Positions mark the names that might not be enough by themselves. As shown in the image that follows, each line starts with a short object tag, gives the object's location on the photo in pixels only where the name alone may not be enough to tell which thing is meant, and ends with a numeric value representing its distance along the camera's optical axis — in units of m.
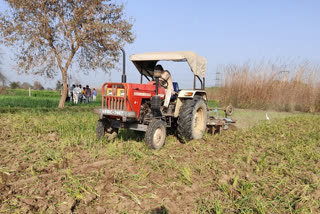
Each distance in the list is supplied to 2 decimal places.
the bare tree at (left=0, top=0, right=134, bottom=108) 11.67
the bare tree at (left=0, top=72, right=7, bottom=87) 28.23
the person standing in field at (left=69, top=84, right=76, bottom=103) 18.20
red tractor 4.99
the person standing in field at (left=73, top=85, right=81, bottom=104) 17.62
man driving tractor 5.55
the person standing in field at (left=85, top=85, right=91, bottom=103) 19.13
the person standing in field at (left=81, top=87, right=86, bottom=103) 19.17
